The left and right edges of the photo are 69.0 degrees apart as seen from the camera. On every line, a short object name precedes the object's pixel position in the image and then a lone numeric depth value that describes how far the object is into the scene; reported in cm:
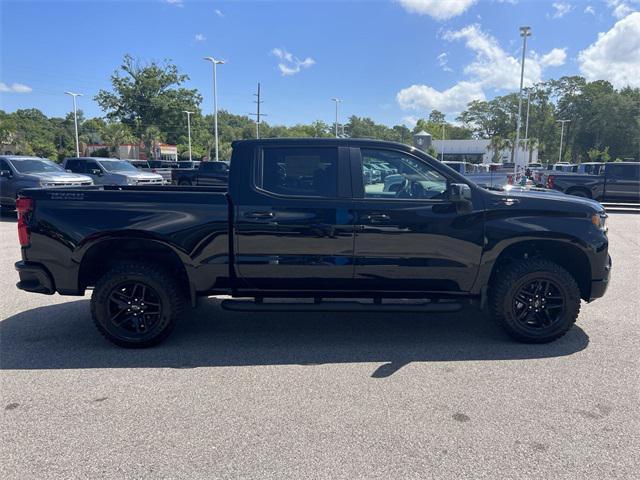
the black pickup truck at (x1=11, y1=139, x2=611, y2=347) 417
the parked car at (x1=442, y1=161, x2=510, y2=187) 1477
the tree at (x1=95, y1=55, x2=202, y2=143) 4850
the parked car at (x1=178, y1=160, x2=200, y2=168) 3403
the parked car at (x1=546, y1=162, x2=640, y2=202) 1648
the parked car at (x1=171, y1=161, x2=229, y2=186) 2075
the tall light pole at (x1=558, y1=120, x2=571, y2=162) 7606
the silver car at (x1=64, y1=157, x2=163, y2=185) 1689
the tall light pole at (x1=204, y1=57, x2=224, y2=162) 3875
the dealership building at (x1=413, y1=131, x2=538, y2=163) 7931
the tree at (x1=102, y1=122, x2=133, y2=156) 6929
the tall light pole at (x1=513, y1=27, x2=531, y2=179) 3096
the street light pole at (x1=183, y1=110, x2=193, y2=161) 5324
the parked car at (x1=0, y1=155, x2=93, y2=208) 1323
